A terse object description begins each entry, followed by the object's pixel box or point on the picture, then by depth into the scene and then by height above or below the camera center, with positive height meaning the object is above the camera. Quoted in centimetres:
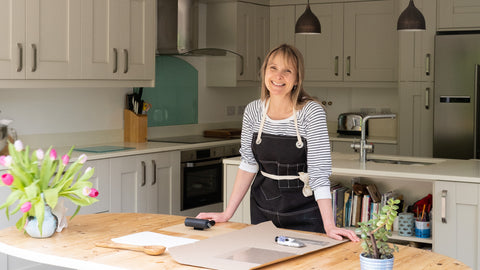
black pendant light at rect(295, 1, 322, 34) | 455 +61
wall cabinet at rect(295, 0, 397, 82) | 623 +68
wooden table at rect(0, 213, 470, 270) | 197 -41
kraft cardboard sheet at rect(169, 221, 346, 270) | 194 -39
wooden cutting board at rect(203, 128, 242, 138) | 597 -13
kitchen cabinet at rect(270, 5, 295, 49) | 664 +89
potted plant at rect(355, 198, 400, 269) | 175 -31
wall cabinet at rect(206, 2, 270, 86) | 621 +70
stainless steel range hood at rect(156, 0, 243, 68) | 561 +72
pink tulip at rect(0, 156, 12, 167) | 229 -14
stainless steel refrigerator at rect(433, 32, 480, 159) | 547 +19
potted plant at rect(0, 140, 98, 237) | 227 -23
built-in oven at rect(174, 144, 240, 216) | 528 -48
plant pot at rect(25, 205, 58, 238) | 229 -36
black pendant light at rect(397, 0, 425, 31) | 427 +60
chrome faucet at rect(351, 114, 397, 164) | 427 -17
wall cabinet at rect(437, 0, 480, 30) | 555 +84
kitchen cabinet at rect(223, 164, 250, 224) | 436 -47
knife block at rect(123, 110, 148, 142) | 544 -8
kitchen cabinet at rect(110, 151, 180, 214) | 466 -45
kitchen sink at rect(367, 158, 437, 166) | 443 -27
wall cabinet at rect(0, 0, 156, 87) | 417 +49
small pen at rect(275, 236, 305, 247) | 213 -38
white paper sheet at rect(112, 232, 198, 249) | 221 -39
